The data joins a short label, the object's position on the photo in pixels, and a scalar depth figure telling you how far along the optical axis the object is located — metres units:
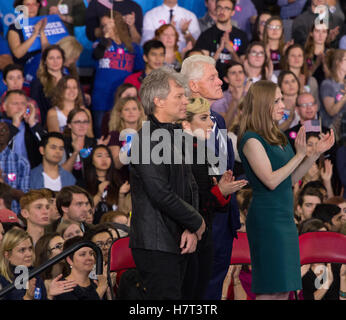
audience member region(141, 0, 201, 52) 16.59
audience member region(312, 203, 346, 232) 12.34
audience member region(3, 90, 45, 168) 13.73
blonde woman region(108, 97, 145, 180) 13.95
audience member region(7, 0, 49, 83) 15.16
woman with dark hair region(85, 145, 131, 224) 13.18
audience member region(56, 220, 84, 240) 11.39
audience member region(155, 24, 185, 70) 15.77
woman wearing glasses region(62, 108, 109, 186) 13.84
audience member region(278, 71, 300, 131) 15.16
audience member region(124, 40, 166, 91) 15.06
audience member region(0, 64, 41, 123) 14.26
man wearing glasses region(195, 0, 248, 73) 16.02
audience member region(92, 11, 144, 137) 15.41
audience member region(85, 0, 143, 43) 16.03
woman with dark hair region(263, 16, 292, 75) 16.41
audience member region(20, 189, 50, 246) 11.68
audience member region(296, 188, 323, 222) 12.97
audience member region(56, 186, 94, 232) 11.96
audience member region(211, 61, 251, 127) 15.02
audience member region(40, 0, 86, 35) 16.22
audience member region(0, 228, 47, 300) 9.86
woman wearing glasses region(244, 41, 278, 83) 15.66
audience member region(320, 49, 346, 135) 15.77
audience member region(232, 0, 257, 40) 17.73
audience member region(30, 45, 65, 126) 14.60
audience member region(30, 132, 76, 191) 13.37
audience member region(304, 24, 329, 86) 16.70
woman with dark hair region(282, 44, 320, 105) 16.05
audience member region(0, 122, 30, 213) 13.24
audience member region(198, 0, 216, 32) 17.14
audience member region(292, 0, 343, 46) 17.17
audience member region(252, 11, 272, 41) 16.84
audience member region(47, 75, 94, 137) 14.36
